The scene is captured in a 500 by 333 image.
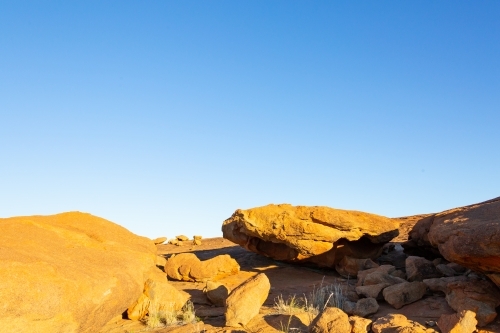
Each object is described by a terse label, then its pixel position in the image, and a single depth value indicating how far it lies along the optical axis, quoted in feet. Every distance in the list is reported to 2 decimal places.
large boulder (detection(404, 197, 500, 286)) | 23.95
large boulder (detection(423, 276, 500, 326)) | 24.63
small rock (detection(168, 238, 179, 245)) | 71.30
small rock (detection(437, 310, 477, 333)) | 22.94
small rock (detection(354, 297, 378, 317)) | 27.50
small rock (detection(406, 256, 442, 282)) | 32.91
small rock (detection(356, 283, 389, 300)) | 30.09
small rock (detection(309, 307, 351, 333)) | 23.36
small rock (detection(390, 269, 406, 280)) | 34.47
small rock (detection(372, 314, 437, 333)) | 22.77
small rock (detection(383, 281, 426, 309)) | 28.60
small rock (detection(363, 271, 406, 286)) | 31.73
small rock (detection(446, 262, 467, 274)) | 32.58
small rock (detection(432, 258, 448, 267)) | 35.13
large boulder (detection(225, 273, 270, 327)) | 26.20
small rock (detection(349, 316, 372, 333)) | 23.90
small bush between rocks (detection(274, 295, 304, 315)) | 27.86
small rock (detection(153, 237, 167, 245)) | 71.46
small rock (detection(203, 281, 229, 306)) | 32.31
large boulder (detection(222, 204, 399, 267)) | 41.55
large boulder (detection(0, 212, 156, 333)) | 18.83
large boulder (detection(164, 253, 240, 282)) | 41.14
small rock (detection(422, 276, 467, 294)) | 28.81
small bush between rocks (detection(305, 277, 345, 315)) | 29.18
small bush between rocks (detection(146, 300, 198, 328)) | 27.94
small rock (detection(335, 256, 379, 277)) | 39.65
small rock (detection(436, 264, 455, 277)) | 32.22
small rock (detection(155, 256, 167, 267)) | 45.63
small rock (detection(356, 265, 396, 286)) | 34.19
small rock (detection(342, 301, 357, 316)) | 28.07
